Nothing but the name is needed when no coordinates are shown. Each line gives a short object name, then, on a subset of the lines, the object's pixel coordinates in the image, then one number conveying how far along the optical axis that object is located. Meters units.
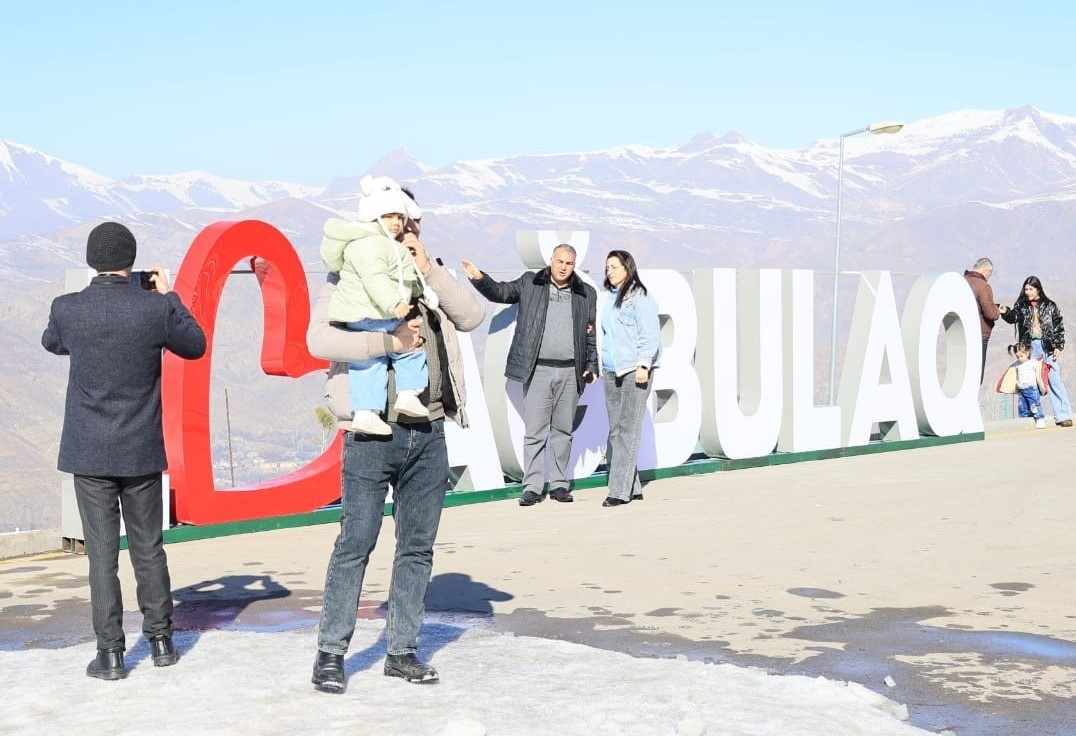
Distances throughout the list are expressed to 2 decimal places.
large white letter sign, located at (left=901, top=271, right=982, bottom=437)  16.11
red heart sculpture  9.69
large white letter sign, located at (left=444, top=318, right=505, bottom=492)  11.70
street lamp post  26.65
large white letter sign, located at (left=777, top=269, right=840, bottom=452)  14.62
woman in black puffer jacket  17.61
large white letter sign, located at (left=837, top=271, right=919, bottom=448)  15.27
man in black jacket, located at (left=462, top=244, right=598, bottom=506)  11.53
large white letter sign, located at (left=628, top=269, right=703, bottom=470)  13.27
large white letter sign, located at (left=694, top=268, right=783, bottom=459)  13.82
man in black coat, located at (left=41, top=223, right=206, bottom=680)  5.73
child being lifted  5.42
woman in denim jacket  11.55
